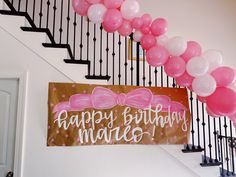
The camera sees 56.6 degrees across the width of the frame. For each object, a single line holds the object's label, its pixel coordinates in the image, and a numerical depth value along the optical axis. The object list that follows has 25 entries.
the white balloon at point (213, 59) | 2.39
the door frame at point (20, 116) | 2.40
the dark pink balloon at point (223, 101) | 2.21
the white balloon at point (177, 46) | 2.35
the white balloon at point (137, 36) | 2.61
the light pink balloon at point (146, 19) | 2.54
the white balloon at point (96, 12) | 2.39
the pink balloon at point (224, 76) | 2.27
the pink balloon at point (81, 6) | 2.49
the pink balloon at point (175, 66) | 2.37
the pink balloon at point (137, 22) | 2.52
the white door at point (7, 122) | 2.45
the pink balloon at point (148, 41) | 2.50
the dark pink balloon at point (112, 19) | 2.39
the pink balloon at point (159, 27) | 2.49
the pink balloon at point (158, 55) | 2.39
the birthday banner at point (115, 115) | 2.53
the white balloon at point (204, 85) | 2.24
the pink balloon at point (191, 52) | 2.42
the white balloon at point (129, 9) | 2.40
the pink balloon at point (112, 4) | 2.42
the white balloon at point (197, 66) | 2.26
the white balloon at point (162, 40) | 2.45
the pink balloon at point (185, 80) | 2.44
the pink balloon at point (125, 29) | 2.52
